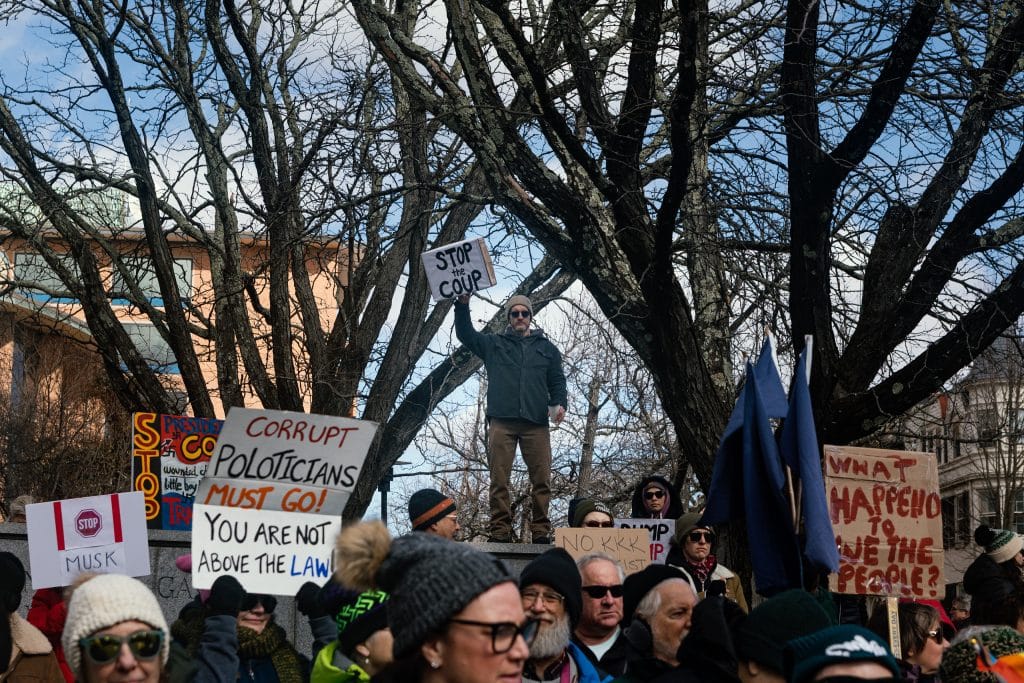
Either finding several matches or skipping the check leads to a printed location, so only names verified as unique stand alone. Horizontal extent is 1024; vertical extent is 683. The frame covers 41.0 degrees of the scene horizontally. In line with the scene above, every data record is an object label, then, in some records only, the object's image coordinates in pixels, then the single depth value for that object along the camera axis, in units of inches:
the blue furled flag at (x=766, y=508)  236.7
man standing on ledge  410.9
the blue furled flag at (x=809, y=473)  233.9
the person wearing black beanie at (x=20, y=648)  231.3
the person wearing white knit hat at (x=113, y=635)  166.9
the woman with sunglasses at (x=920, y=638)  273.7
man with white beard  227.1
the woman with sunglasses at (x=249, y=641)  235.8
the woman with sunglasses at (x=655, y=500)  369.7
